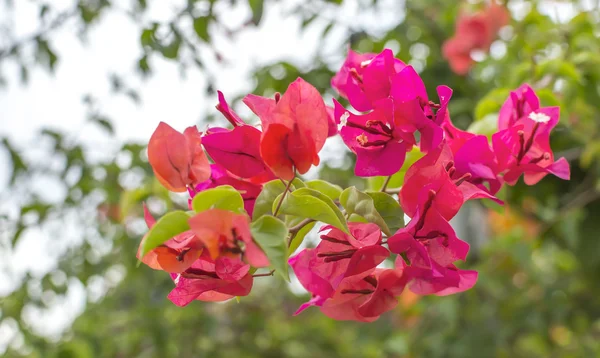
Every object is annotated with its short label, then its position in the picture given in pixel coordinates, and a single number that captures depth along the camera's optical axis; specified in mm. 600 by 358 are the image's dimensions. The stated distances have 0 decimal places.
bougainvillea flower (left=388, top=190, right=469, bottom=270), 644
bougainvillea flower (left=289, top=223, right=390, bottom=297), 644
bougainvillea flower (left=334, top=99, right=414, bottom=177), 663
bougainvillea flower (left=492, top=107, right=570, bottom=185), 702
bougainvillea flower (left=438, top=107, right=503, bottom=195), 680
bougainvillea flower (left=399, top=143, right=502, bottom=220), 647
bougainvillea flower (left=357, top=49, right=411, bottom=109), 669
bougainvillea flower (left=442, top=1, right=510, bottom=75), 1481
